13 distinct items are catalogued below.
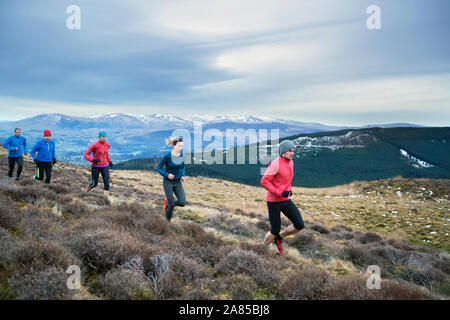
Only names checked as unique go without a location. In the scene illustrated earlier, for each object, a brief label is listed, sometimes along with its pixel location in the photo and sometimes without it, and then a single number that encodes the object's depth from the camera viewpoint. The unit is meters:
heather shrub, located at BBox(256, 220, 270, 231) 11.35
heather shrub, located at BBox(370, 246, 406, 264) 8.10
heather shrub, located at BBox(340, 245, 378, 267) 7.79
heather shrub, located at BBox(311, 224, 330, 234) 13.64
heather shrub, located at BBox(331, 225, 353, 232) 15.25
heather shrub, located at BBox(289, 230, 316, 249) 9.34
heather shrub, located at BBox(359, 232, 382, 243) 12.18
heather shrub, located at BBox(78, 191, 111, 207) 9.68
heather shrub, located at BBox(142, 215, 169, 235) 6.80
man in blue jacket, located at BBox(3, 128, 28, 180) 12.66
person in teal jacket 7.80
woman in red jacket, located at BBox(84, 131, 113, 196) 10.22
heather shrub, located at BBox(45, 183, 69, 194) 10.02
